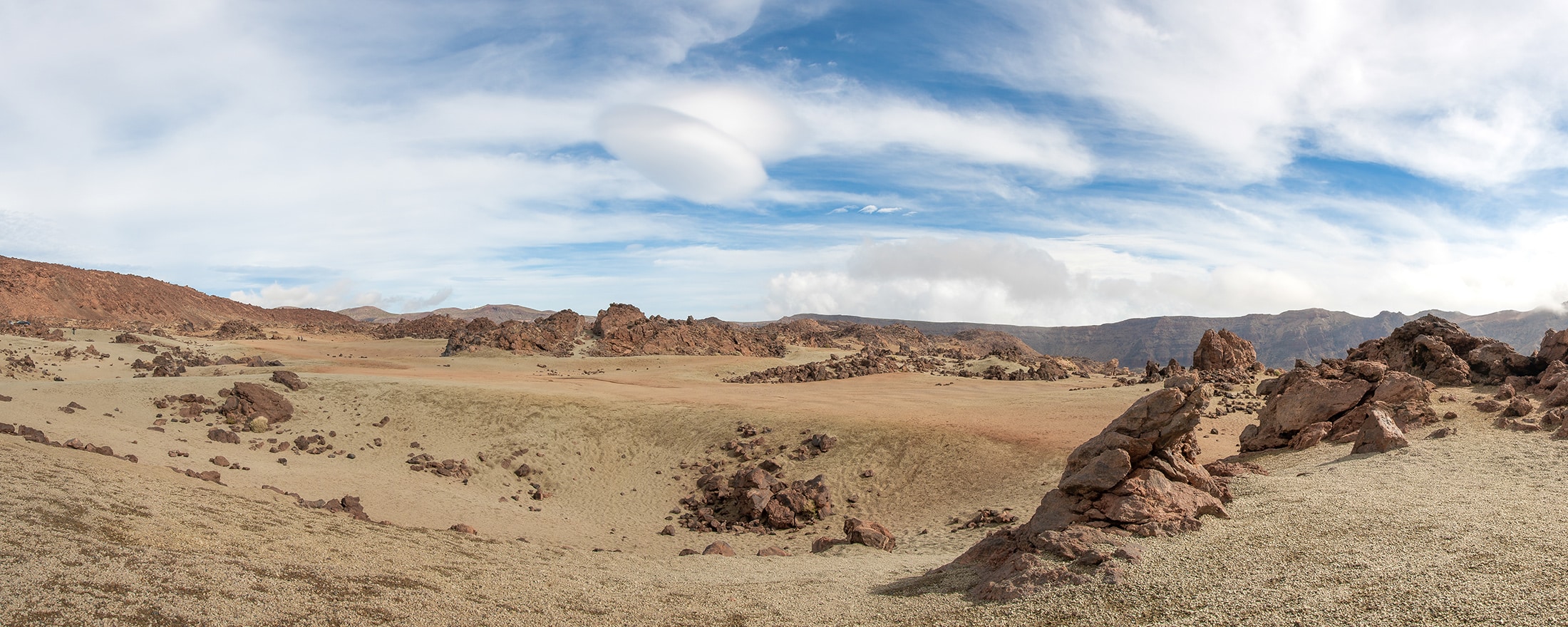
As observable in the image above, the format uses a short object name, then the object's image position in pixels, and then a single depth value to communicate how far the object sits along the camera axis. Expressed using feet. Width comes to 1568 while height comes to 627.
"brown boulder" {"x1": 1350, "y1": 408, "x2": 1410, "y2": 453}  41.57
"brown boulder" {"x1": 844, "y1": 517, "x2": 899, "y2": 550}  42.39
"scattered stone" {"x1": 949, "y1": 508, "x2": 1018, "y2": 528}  44.98
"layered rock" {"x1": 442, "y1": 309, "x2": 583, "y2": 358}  154.10
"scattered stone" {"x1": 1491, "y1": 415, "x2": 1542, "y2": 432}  42.68
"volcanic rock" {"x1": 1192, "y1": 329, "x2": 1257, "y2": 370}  98.35
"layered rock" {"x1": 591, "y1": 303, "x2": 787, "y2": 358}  160.56
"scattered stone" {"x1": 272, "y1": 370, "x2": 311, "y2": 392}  75.36
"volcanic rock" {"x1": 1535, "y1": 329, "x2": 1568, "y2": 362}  55.96
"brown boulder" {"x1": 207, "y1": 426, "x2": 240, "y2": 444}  60.03
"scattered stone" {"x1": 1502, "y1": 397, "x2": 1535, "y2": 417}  45.50
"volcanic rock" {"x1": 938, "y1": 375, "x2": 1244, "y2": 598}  27.86
